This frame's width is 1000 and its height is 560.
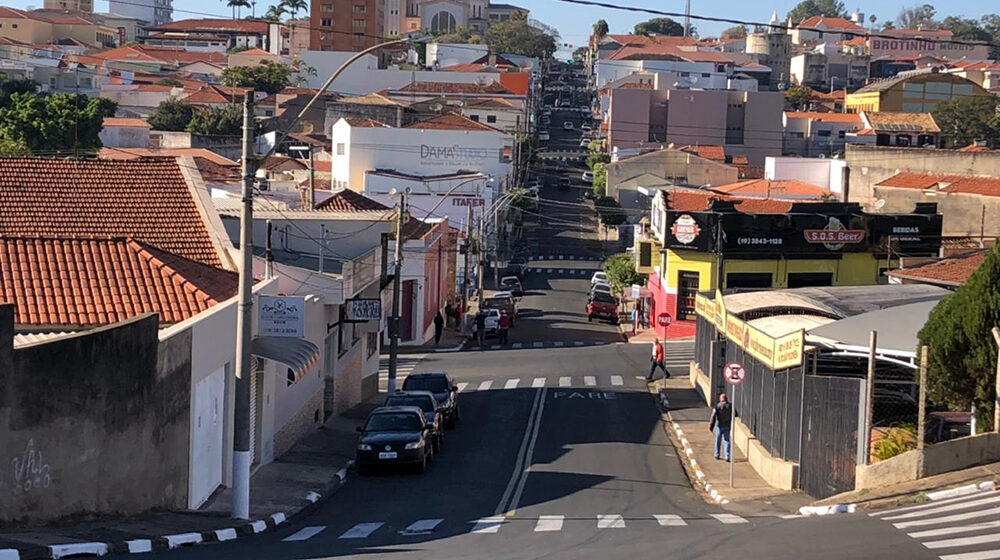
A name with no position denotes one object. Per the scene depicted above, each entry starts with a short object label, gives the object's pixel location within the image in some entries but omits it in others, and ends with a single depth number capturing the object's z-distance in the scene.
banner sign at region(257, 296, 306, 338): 27.06
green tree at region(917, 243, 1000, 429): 20.94
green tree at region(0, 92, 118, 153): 95.75
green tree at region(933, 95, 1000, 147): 130.88
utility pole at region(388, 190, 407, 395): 43.25
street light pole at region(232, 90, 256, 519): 21.16
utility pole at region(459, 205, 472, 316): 68.06
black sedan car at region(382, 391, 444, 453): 32.69
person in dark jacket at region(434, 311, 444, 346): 62.69
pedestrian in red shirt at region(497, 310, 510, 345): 61.81
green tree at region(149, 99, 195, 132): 128.50
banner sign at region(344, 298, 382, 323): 38.56
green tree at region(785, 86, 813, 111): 172.00
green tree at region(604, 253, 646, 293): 75.44
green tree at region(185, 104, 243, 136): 122.62
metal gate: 22.70
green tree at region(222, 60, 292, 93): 147.75
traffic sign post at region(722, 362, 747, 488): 28.89
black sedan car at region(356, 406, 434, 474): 29.06
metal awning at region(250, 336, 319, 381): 25.03
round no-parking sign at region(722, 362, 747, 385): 28.88
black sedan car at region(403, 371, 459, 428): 36.53
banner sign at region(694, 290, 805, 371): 25.52
